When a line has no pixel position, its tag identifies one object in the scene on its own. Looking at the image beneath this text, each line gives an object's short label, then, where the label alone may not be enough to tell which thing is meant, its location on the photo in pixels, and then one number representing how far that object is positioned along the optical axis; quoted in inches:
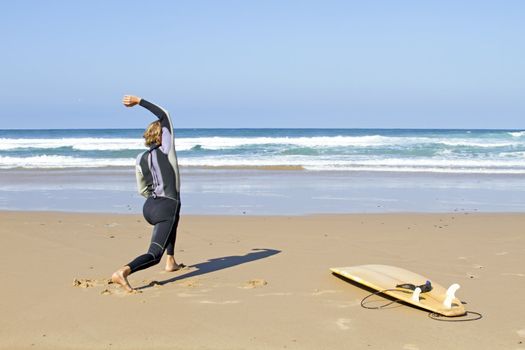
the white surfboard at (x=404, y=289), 189.0
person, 226.1
